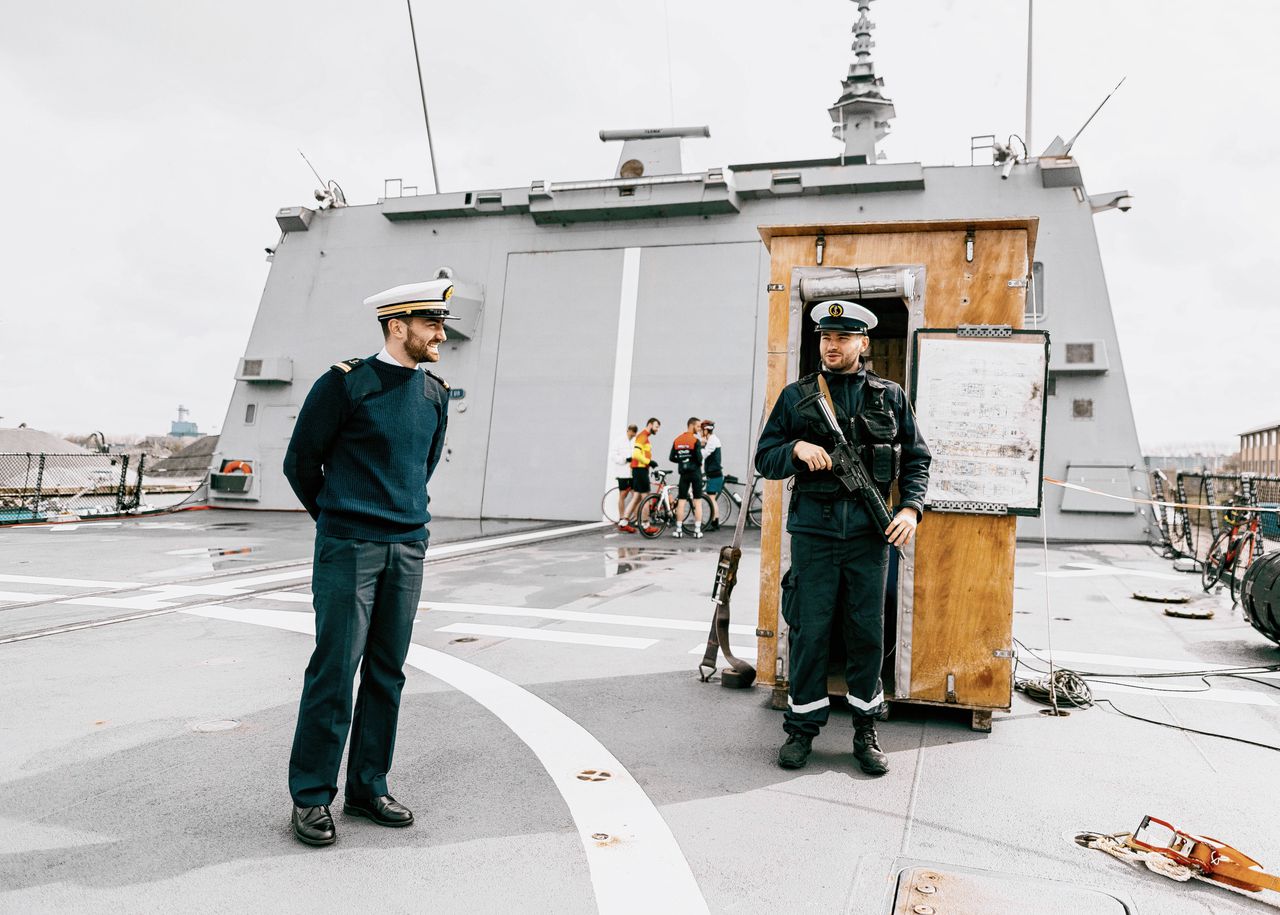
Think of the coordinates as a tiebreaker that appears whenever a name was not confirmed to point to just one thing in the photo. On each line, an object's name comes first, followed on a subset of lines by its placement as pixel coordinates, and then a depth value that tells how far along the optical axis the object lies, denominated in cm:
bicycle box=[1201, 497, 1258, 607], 766
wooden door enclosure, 397
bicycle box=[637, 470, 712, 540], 1243
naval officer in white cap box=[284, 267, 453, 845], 268
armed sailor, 349
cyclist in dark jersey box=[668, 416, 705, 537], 1214
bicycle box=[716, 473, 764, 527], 1348
